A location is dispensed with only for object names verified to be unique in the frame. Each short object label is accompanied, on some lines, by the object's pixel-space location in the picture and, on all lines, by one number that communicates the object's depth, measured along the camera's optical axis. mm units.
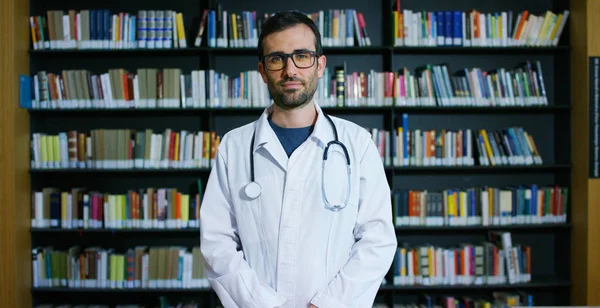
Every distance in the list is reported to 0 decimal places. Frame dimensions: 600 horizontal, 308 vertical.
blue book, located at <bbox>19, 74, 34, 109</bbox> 3707
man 1530
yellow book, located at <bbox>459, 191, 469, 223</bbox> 3781
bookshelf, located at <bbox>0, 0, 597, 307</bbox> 4000
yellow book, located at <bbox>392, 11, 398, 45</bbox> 3770
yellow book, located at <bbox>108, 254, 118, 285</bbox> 3762
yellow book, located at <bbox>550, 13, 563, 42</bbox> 3826
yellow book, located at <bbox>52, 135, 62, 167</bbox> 3814
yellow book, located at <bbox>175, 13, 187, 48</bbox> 3801
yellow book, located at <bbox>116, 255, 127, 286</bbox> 3768
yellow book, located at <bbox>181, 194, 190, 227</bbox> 3754
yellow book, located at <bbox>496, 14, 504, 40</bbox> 3807
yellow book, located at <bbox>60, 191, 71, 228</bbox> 3785
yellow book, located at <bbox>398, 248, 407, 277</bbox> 3723
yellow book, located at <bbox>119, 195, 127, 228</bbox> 3773
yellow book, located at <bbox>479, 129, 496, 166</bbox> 3799
